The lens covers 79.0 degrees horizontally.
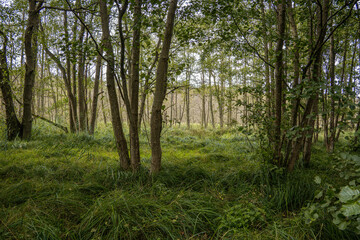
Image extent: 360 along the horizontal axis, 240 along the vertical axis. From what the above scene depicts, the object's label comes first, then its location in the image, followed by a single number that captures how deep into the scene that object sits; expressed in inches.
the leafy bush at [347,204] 50.1
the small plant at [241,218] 89.0
